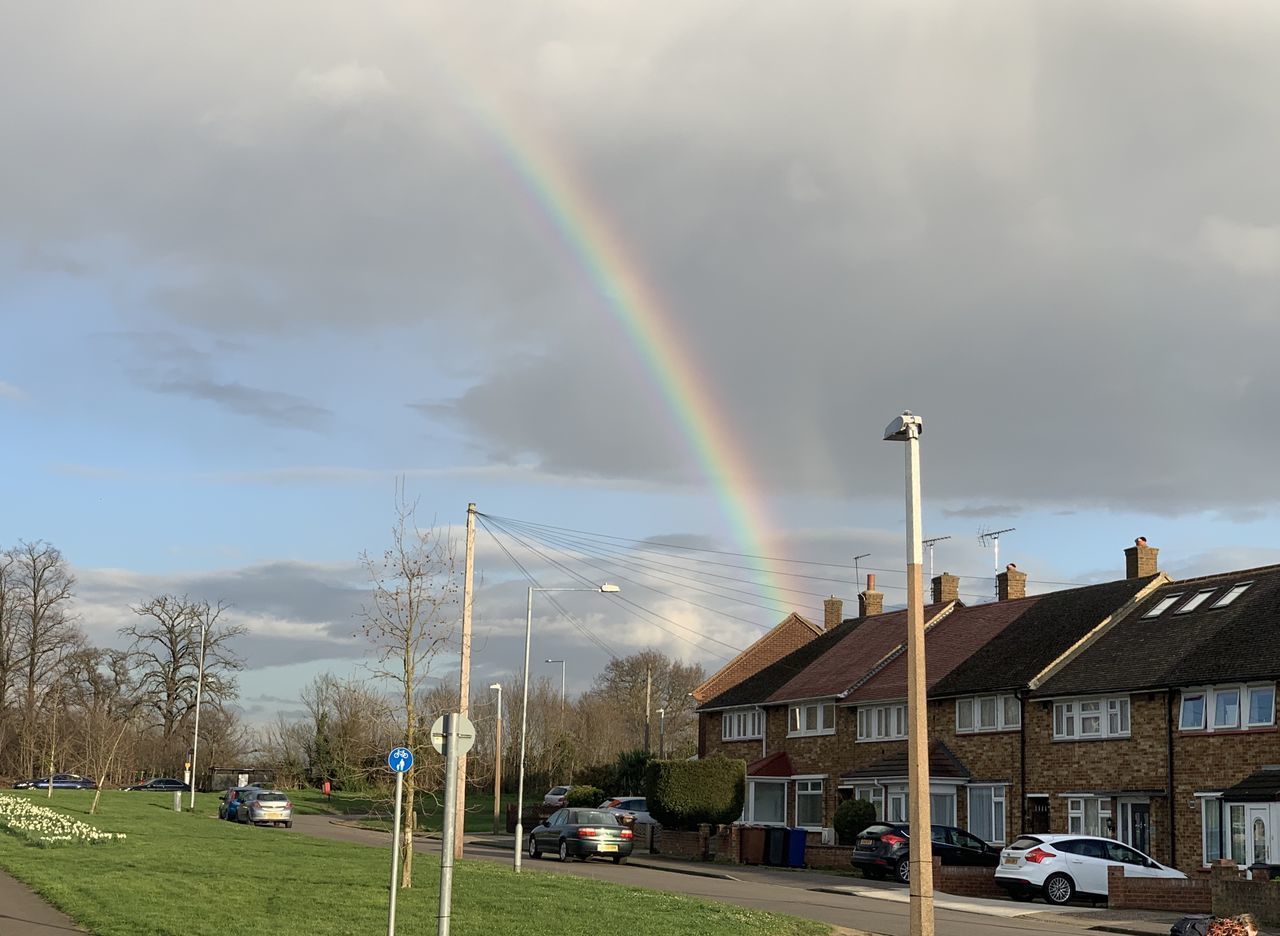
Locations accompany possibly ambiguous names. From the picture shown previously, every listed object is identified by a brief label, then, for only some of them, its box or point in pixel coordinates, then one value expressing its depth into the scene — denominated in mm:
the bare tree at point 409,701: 24406
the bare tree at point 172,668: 93000
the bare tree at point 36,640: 87750
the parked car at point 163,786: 90562
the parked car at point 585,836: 40688
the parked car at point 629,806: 54438
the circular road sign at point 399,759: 18875
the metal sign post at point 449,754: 14633
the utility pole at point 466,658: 30361
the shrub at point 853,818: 44781
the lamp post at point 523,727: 31281
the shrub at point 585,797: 61875
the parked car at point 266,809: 54728
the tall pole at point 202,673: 82025
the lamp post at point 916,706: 15695
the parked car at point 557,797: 64188
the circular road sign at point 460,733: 15805
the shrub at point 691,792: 48781
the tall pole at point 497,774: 60325
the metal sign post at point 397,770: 15969
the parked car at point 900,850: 36406
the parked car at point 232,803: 57812
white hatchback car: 31297
